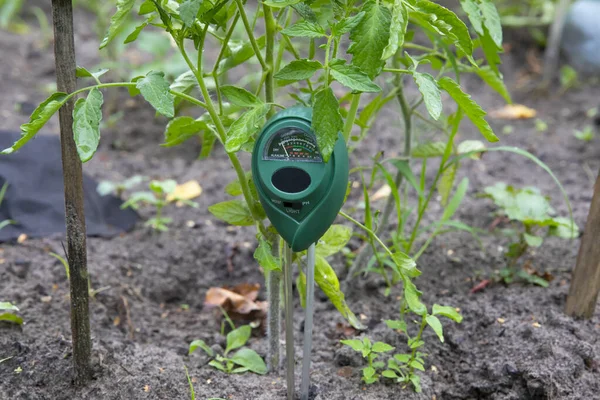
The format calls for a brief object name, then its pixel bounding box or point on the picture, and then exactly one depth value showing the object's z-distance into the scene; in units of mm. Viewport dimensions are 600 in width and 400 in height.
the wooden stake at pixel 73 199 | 1025
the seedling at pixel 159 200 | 1388
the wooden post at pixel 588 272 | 1168
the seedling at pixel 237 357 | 1160
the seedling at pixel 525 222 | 1262
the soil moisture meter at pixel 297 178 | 1001
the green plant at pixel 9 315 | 1141
